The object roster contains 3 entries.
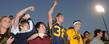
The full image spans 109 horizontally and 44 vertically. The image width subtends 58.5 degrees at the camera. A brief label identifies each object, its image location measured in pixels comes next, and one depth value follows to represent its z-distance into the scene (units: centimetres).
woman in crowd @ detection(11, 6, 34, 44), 202
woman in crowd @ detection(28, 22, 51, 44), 223
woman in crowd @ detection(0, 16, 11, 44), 203
